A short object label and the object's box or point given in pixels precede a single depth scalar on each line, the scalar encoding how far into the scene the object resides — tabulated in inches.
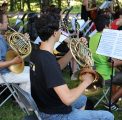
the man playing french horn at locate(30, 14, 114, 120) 110.2
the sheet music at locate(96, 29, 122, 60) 145.9
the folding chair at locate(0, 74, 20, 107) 166.2
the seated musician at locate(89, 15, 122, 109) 179.2
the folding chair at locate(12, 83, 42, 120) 118.3
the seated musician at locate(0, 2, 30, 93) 171.6
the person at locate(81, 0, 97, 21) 382.1
